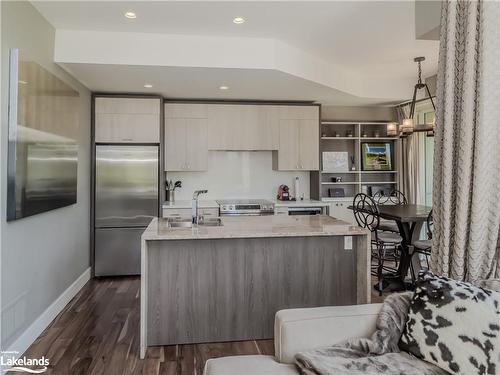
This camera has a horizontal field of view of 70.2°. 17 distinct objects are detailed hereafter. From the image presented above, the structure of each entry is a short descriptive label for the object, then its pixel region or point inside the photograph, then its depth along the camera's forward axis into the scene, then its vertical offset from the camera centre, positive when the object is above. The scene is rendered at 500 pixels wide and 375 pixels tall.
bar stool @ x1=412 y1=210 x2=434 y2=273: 3.78 -0.63
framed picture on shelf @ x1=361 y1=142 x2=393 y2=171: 5.91 +0.50
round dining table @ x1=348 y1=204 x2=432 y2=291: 4.03 -0.66
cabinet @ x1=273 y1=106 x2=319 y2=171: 5.27 +0.70
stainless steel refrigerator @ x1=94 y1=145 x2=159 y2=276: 4.59 -0.26
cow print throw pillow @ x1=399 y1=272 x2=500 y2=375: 1.44 -0.60
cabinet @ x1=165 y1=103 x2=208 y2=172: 5.01 +0.67
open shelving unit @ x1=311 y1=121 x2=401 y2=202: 5.85 +0.61
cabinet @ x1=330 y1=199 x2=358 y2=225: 5.44 -0.38
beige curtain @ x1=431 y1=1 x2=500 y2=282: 1.82 +0.24
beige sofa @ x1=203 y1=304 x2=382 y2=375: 1.61 -0.72
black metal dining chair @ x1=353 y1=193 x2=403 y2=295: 4.16 -0.63
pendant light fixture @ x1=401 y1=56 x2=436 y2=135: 4.04 +0.71
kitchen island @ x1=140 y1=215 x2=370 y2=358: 2.81 -0.75
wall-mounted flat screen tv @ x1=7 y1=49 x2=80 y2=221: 2.43 +0.34
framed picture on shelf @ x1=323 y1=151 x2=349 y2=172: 5.87 +0.41
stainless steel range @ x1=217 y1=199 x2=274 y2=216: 4.80 -0.32
